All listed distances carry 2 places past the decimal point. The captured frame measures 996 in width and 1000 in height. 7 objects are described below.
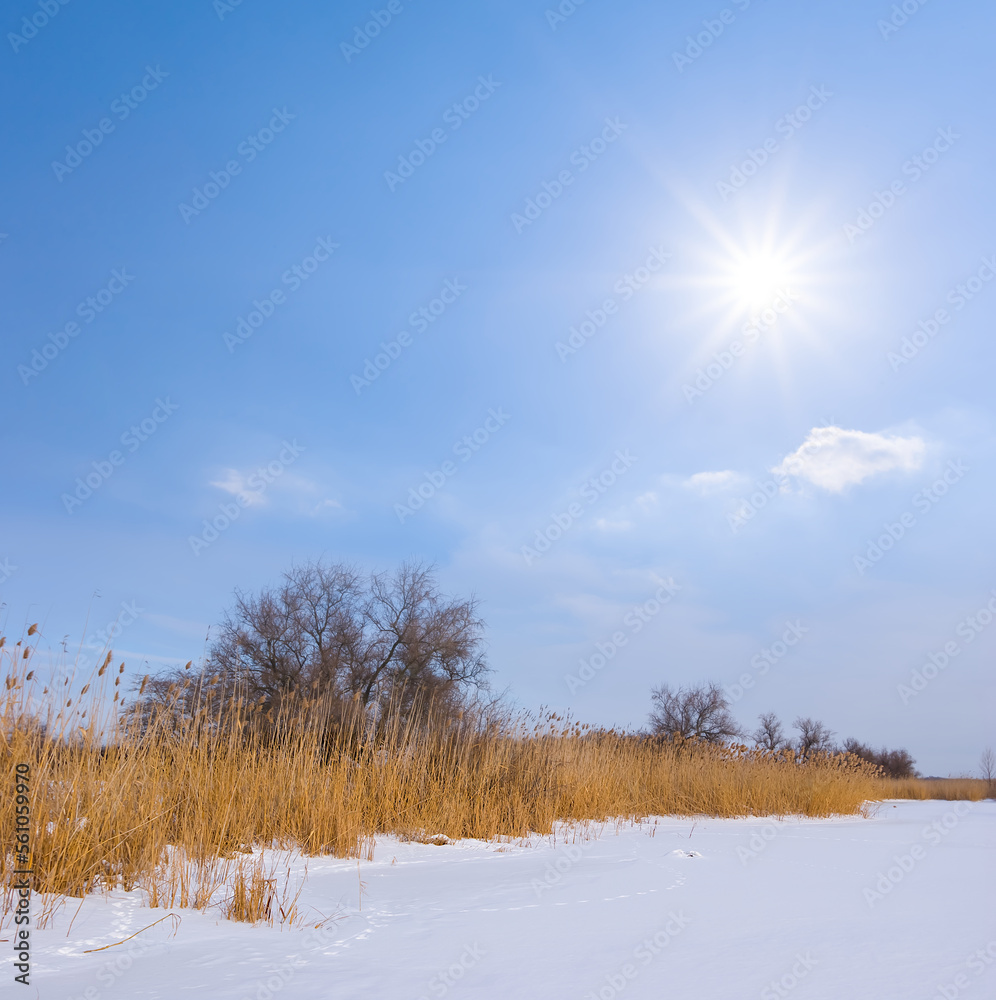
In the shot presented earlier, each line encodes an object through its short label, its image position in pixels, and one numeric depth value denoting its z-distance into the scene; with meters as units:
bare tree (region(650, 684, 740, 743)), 38.53
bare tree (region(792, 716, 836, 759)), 42.44
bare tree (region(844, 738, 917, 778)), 49.28
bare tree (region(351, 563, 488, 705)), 29.27
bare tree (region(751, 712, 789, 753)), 42.19
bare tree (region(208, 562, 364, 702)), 28.11
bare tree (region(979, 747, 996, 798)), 34.03
